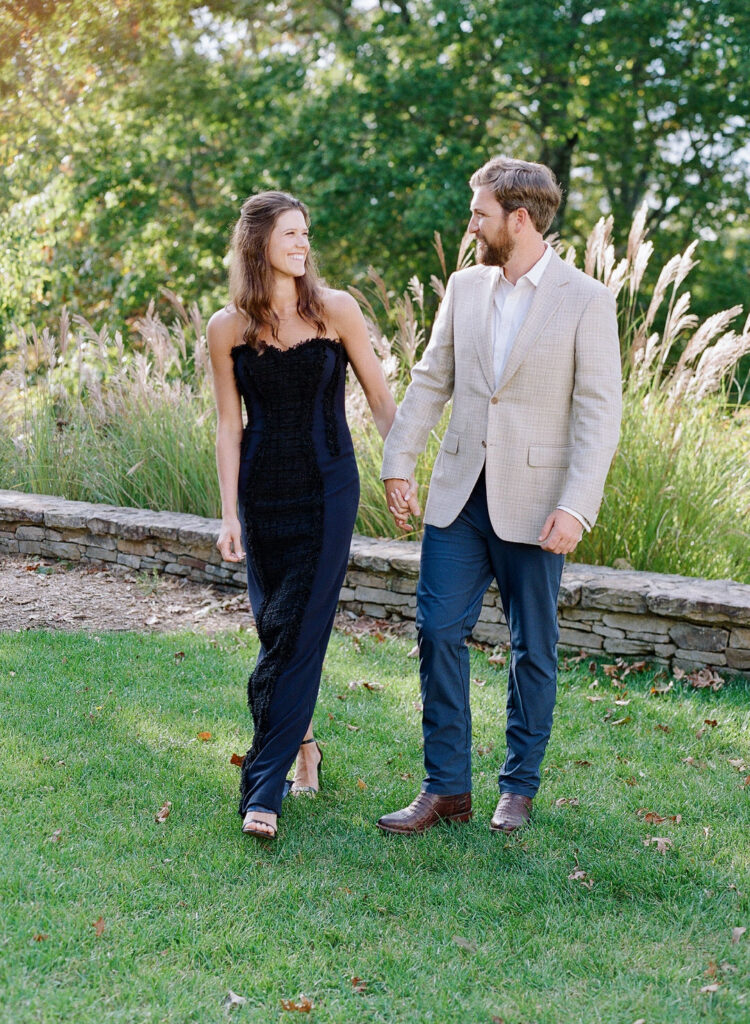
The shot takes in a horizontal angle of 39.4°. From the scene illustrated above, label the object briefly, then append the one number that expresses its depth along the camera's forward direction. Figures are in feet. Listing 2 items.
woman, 11.30
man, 10.78
